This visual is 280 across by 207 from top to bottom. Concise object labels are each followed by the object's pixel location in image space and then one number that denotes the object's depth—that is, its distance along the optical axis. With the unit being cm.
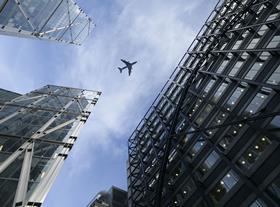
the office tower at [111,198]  4294
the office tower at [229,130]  1917
